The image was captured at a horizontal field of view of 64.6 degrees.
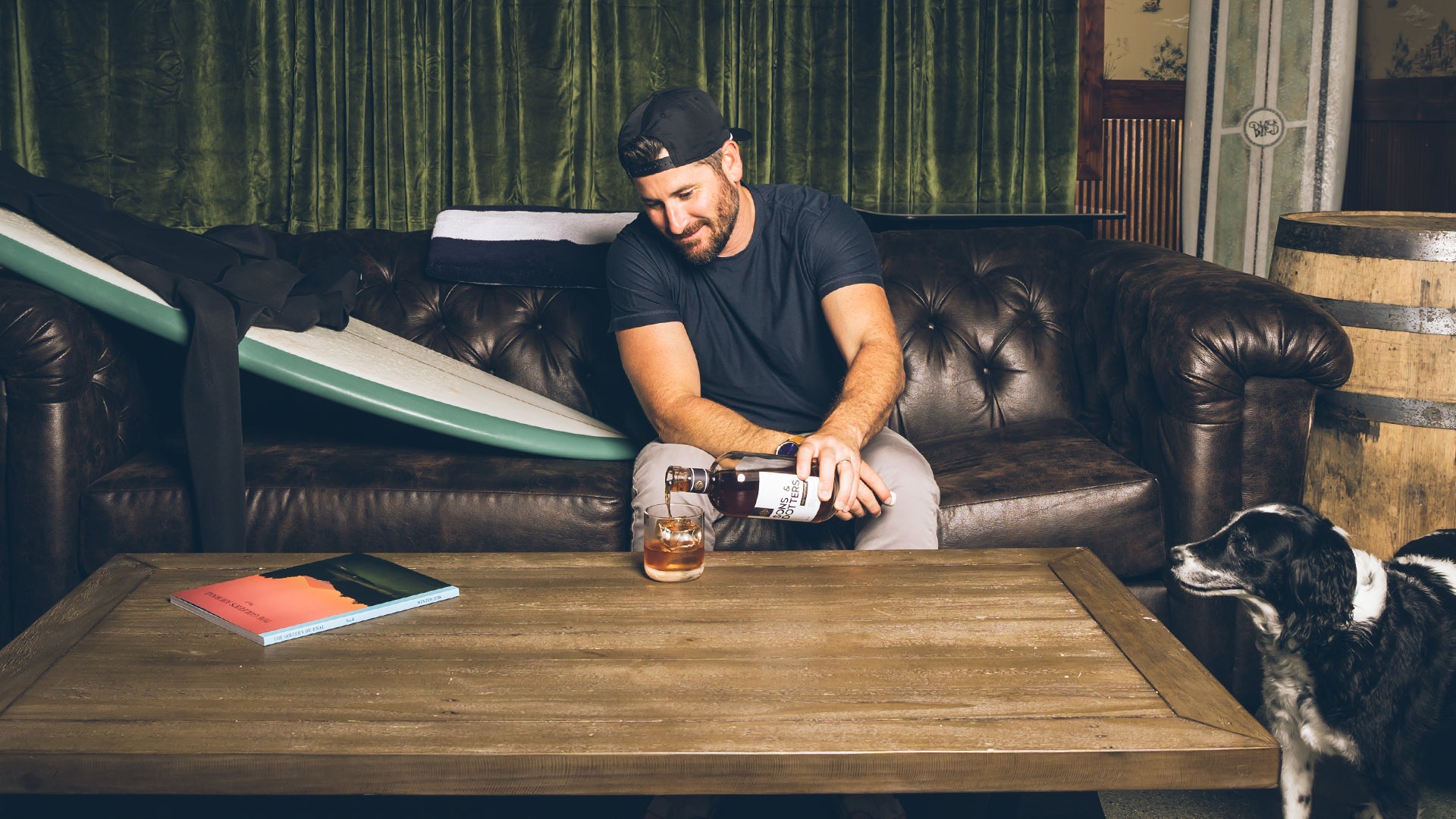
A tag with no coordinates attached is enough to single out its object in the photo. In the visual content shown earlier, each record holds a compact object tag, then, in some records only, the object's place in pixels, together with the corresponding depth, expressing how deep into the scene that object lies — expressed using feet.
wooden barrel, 6.38
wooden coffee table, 3.11
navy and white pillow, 8.46
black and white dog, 5.01
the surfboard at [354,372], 6.59
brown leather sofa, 6.42
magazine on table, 4.02
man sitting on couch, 6.16
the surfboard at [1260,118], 11.22
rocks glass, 4.47
